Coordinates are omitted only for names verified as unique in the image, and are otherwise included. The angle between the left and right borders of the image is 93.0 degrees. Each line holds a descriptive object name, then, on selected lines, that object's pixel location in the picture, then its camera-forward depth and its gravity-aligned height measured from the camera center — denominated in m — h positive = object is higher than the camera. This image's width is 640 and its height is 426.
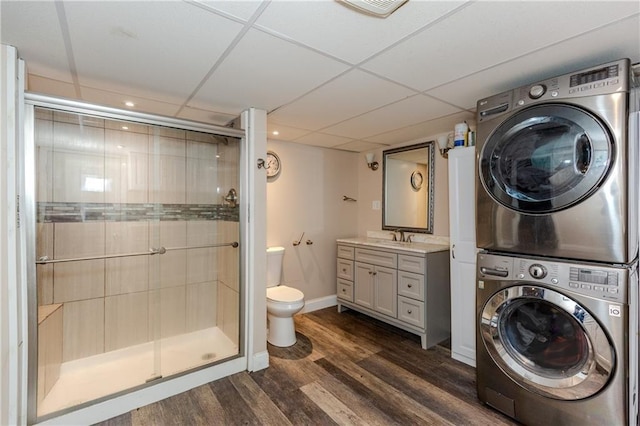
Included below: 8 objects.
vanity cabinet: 2.75 -0.75
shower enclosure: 1.90 -0.30
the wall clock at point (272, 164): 3.34 +0.52
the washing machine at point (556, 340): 1.45 -0.71
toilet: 2.71 -0.92
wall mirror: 3.26 +0.26
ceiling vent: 1.12 +0.77
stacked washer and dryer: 1.46 -0.21
